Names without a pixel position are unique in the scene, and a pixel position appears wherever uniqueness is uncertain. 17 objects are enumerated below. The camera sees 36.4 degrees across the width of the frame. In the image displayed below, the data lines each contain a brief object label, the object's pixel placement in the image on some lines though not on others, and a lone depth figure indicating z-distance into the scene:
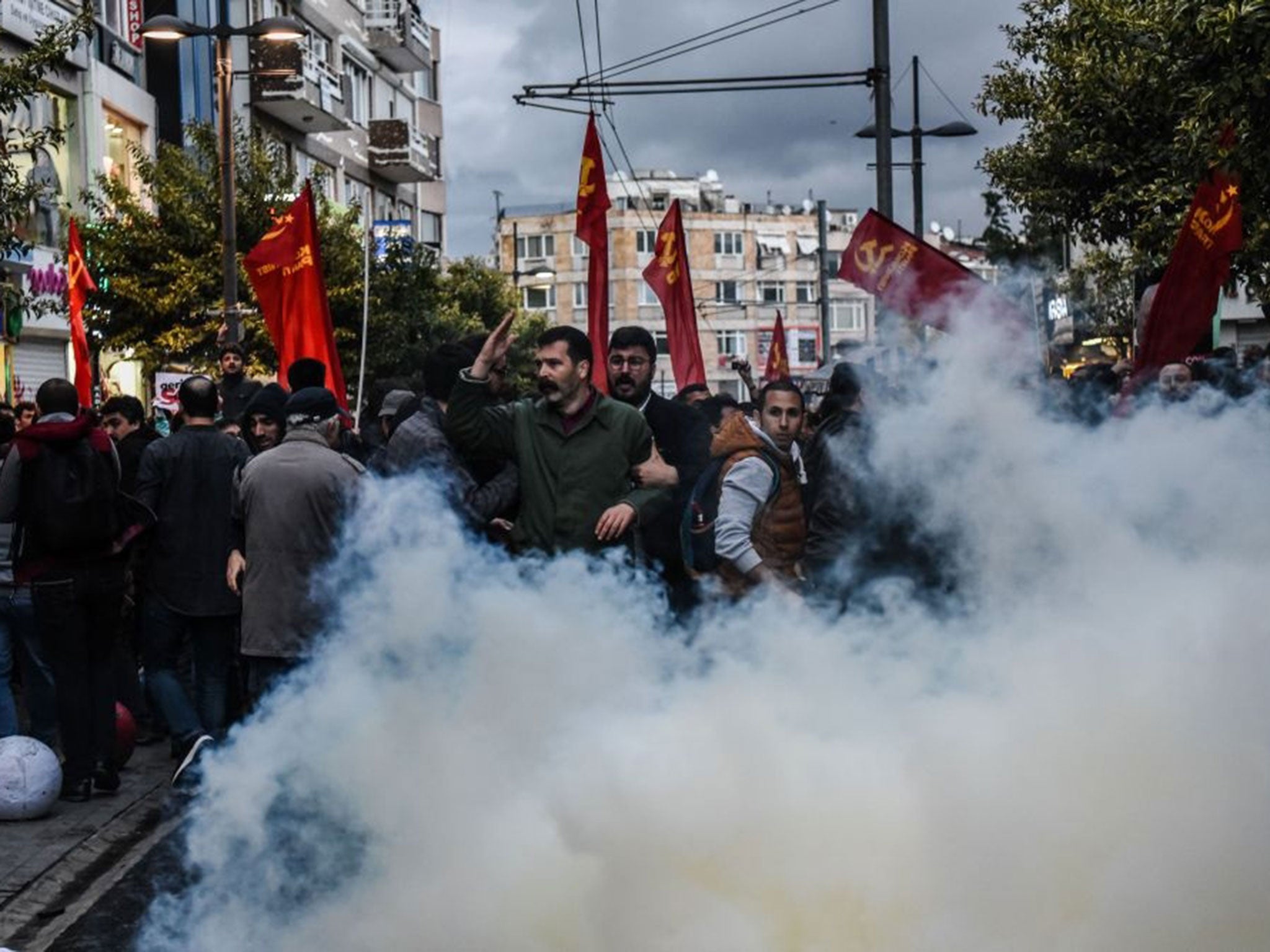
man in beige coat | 7.64
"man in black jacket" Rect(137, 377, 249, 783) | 9.28
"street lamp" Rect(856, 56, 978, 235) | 26.03
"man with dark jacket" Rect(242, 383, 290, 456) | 9.04
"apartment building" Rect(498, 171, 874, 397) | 104.81
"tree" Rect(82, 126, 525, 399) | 27.19
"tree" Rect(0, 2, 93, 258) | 13.99
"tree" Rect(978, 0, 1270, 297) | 11.74
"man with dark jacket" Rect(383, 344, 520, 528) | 6.22
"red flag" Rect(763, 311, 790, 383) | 23.92
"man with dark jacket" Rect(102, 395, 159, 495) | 11.14
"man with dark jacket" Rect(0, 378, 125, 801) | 8.69
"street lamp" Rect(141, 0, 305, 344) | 18.05
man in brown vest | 6.68
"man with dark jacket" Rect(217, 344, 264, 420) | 13.02
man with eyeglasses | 7.03
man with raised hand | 6.22
